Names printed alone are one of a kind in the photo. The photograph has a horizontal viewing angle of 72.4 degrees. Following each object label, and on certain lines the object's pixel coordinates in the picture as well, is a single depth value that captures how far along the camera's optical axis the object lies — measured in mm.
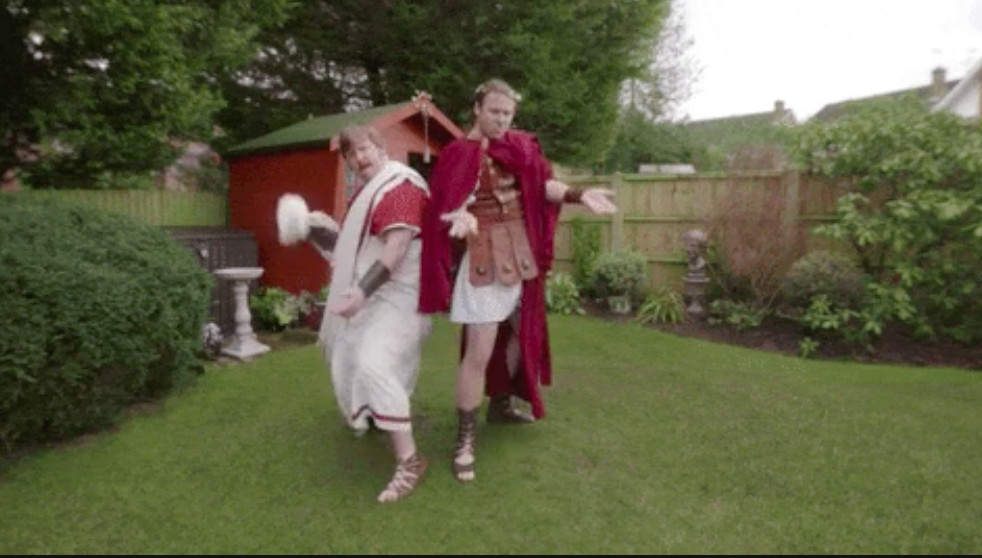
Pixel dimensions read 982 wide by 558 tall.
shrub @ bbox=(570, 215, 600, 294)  9047
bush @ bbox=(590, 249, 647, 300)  8102
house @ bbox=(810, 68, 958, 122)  24328
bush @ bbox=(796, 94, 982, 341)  6223
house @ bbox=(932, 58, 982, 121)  18484
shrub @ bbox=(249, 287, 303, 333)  7031
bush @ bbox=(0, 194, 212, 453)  3332
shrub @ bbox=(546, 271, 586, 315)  8289
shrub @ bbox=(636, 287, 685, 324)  7785
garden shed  7203
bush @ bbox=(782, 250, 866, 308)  6562
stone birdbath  5961
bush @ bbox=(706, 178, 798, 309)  7371
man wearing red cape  3162
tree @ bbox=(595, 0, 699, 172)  23344
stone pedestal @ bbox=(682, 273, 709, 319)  7863
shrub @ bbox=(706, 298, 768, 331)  7191
